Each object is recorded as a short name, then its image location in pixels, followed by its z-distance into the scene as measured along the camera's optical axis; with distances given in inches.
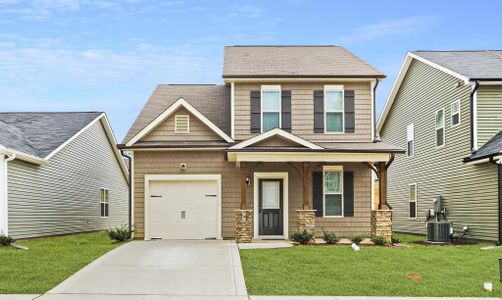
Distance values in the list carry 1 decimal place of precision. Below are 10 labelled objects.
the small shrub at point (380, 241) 763.8
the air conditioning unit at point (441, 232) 835.4
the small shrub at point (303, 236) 759.1
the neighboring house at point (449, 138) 844.6
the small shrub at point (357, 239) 771.4
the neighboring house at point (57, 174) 856.9
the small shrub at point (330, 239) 761.6
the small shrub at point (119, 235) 818.8
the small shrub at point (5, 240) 745.0
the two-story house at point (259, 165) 864.9
